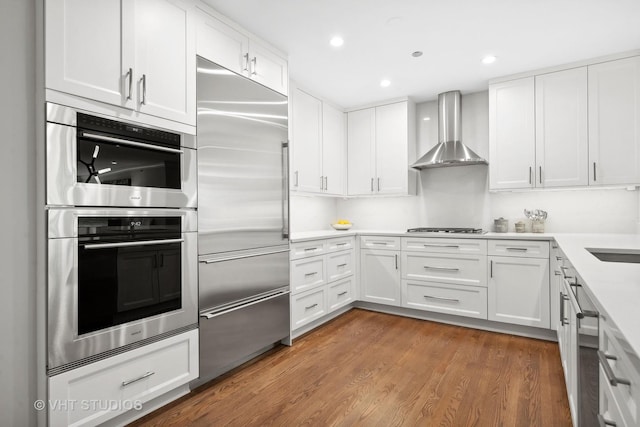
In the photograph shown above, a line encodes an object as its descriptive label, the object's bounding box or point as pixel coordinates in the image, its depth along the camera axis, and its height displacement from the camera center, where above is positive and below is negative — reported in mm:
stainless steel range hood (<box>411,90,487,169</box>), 3729 +848
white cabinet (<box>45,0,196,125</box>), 1574 +832
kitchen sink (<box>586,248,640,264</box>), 1951 -248
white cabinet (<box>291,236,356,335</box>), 3082 -639
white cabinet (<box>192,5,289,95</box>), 2256 +1177
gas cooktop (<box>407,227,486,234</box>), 3579 -184
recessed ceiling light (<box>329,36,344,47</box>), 2734 +1387
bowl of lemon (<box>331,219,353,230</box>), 4324 -145
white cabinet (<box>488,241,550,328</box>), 3053 -650
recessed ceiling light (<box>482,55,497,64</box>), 3059 +1377
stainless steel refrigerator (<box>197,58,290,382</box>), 2234 -30
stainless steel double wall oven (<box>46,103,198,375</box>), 1559 -108
